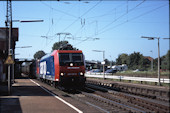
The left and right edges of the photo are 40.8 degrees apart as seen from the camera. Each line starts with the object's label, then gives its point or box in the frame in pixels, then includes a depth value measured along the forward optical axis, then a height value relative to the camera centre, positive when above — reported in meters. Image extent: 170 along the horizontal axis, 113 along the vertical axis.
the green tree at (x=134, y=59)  101.34 +2.87
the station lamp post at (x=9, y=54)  15.44 +0.77
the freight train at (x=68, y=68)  17.28 -0.21
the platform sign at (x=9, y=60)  15.21 +0.35
